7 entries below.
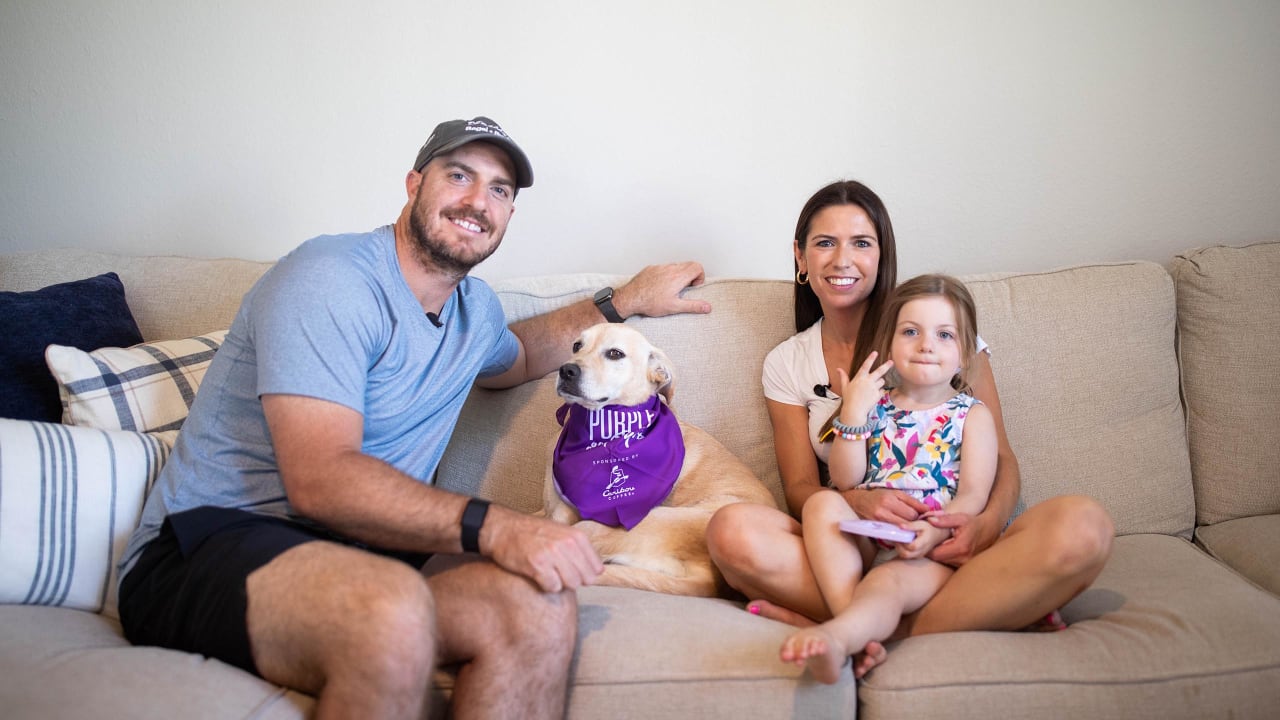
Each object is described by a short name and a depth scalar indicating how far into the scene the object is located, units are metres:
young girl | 1.57
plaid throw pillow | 1.78
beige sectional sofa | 1.34
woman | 1.44
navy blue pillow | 1.87
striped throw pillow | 1.50
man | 1.25
